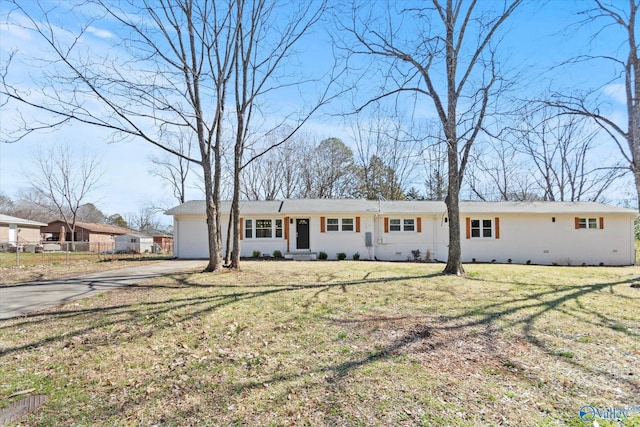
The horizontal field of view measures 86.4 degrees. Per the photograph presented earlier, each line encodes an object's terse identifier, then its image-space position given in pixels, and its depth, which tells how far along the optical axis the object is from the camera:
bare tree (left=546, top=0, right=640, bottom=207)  10.05
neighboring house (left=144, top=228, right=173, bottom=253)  30.22
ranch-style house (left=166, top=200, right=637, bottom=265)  18.27
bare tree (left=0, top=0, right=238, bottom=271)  10.95
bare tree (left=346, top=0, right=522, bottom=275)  11.14
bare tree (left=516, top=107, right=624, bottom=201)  27.98
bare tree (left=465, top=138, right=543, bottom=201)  31.30
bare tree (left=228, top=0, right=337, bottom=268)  11.74
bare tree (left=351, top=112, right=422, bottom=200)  29.94
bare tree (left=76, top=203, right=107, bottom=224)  57.00
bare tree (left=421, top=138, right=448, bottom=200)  28.78
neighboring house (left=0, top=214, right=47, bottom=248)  29.75
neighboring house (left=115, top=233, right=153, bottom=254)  28.02
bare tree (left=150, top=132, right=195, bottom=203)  35.00
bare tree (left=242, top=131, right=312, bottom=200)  31.53
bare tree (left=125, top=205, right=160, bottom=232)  57.16
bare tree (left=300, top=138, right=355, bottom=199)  30.81
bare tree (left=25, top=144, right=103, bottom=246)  36.06
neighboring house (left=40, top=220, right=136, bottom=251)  38.91
